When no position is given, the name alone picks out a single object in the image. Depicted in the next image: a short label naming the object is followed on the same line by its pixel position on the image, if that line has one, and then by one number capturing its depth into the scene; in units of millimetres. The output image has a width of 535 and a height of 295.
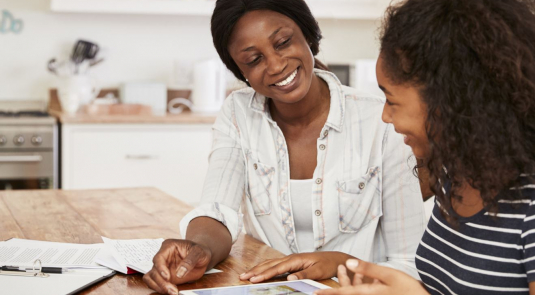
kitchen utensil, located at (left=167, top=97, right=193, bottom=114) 3967
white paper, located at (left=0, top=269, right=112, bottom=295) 1121
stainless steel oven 3264
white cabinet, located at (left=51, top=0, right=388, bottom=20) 3633
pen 1229
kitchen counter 3311
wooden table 1231
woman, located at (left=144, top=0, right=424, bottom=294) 1595
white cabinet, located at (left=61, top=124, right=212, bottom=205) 3357
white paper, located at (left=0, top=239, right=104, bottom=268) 1268
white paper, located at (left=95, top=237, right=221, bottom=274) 1240
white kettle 3840
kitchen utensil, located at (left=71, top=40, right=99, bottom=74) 3777
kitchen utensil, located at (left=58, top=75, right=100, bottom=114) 3512
